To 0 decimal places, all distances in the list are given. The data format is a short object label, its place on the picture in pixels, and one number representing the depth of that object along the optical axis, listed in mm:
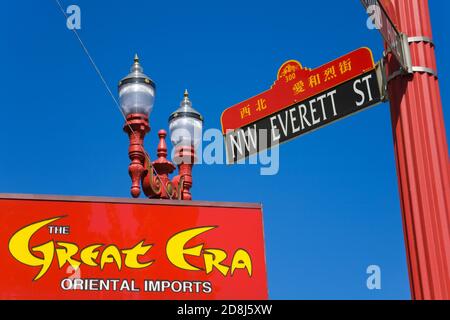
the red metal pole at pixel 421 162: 5273
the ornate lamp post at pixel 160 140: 10492
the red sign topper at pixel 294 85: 6660
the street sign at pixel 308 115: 6504
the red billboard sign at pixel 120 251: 8078
